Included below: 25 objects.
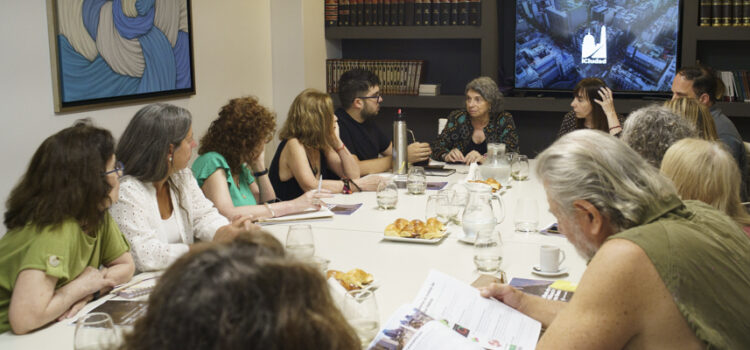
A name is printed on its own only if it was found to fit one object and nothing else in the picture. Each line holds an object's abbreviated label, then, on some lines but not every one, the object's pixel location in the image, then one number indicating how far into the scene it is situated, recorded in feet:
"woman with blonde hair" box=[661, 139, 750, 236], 6.63
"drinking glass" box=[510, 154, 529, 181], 12.60
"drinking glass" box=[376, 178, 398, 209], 10.13
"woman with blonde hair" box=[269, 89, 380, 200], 12.12
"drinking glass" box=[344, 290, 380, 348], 4.77
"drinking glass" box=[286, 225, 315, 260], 6.51
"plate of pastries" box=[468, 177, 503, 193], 11.36
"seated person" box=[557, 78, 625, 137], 14.83
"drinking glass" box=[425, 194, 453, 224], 8.99
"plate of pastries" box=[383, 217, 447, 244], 8.25
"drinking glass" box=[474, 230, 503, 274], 6.83
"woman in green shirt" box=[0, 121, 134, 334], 5.75
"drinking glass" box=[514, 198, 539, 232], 8.80
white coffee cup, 7.04
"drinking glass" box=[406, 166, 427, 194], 11.24
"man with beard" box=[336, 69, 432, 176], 14.55
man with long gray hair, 4.35
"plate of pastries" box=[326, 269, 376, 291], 6.48
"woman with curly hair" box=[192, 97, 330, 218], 9.93
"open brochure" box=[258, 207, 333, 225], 9.46
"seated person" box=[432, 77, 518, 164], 15.37
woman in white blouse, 7.63
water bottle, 13.33
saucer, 7.04
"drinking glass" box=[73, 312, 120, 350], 4.18
